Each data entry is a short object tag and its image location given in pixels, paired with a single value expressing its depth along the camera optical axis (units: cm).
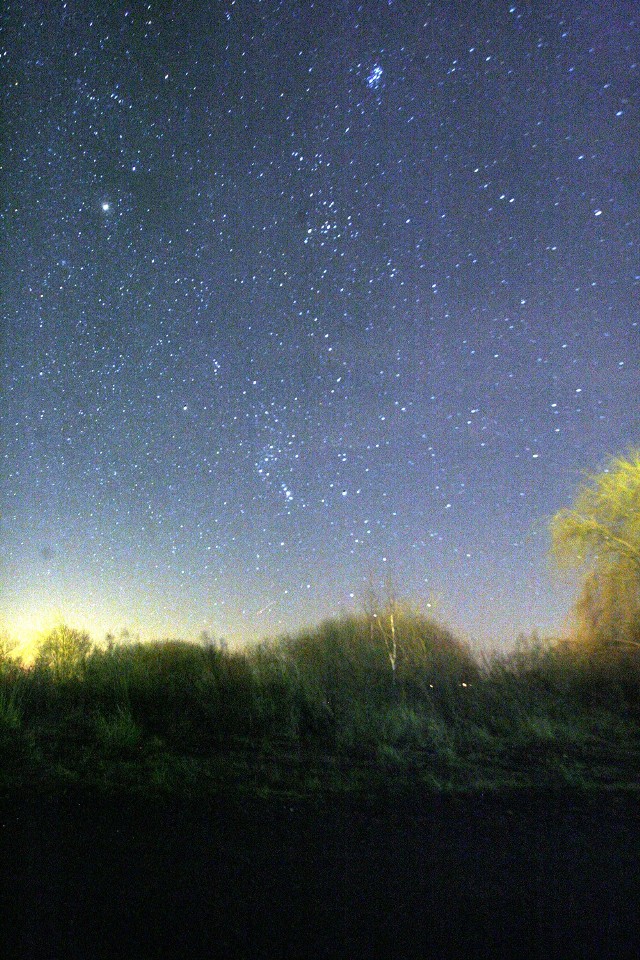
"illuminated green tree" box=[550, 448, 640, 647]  1612
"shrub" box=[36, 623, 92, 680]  1359
